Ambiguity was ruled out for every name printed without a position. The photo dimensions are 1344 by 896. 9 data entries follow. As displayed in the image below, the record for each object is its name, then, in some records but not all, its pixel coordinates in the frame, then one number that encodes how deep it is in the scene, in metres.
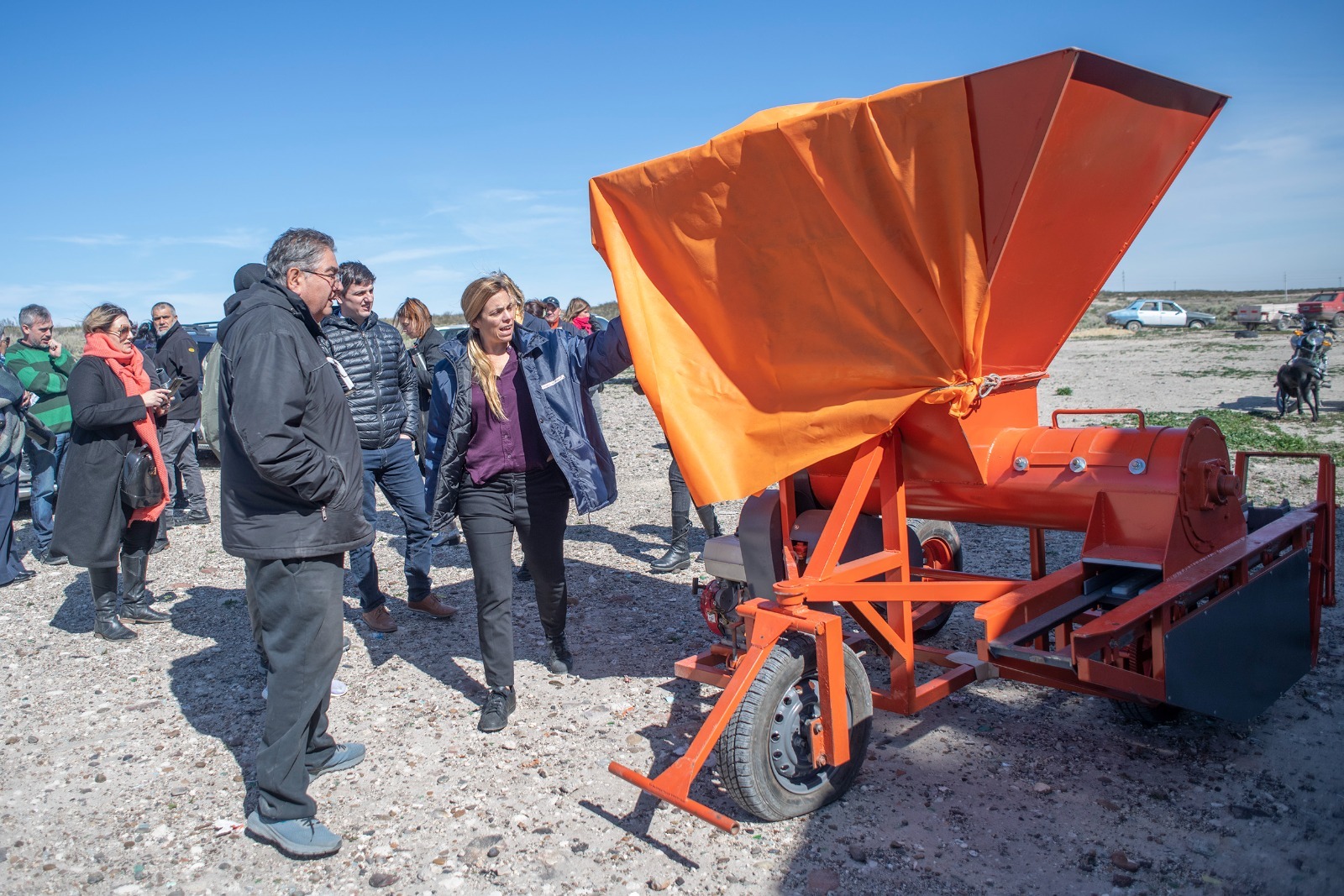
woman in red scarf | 5.95
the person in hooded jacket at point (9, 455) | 7.30
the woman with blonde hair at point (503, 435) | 4.50
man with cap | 9.20
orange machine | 3.21
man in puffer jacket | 5.85
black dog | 13.08
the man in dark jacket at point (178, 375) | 9.41
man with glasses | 3.32
